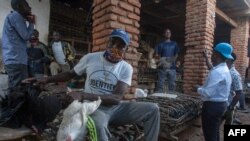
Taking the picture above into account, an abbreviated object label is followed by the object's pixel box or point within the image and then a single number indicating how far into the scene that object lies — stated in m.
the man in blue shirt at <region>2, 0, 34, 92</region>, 3.44
